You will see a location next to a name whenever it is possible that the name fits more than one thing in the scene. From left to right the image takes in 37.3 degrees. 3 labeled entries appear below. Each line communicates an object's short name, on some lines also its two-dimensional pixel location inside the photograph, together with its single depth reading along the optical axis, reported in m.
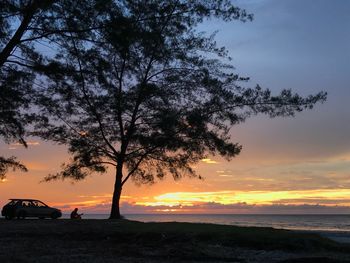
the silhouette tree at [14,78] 14.88
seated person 35.06
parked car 34.47
